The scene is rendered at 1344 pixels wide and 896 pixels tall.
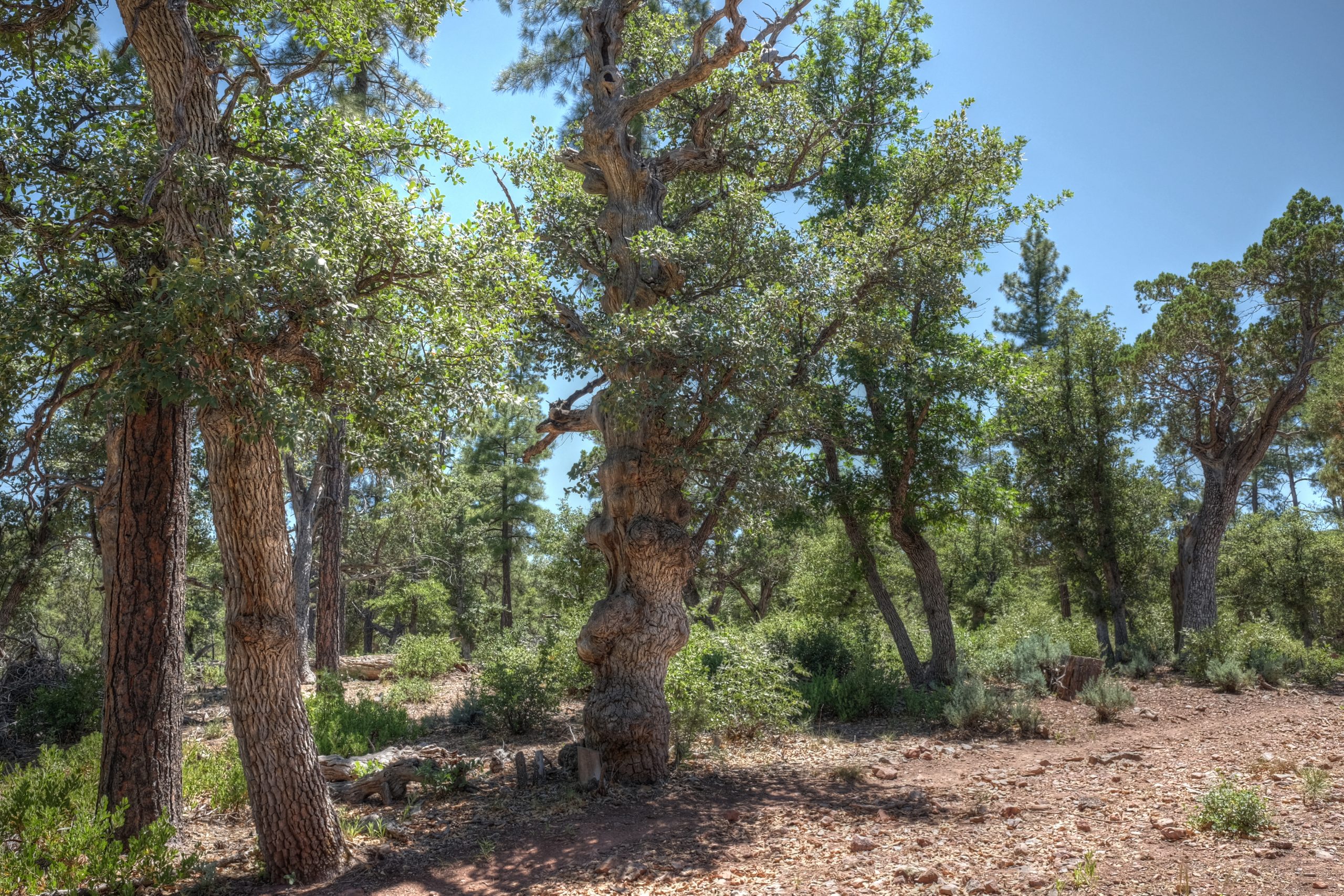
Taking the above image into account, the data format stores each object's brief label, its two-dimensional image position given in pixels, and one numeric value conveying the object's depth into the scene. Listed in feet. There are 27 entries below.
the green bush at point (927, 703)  35.35
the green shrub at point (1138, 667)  45.93
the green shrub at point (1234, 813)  15.61
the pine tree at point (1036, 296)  89.15
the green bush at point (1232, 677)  39.01
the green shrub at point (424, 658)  51.39
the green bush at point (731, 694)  28.66
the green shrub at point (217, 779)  22.82
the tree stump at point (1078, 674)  38.63
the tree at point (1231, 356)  45.52
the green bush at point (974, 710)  32.35
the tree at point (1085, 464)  53.16
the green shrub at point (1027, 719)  31.22
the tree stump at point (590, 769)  23.36
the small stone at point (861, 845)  17.98
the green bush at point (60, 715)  32.81
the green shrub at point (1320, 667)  40.37
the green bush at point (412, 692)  43.19
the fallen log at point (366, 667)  53.90
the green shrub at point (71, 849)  16.21
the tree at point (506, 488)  83.87
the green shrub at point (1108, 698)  32.71
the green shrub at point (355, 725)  28.32
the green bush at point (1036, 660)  40.37
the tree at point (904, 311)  33.17
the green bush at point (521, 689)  33.27
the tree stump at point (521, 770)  24.34
